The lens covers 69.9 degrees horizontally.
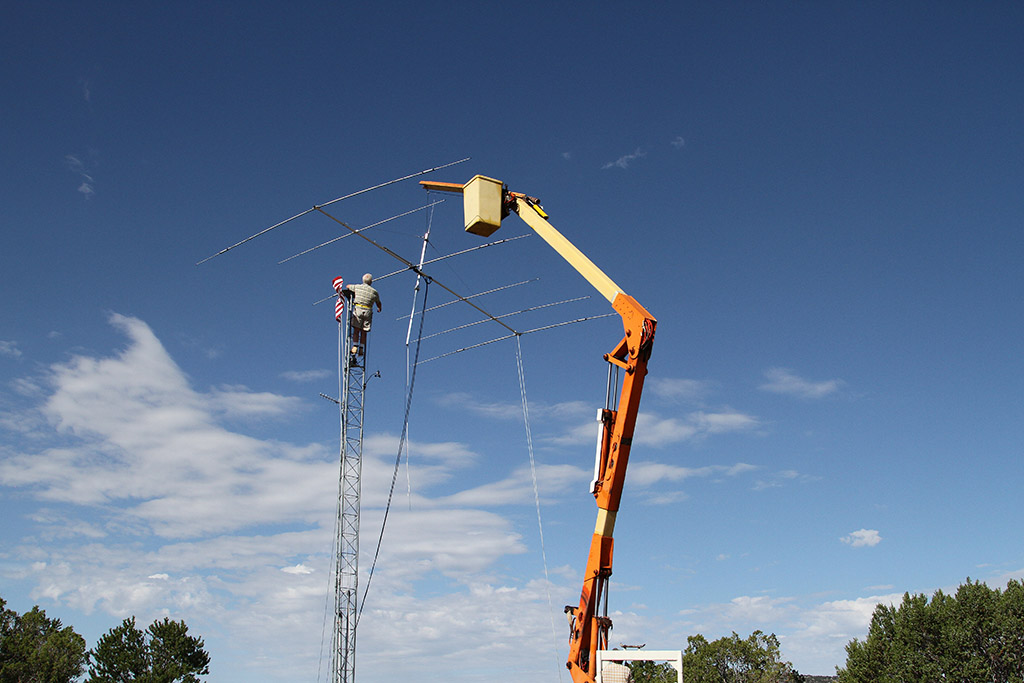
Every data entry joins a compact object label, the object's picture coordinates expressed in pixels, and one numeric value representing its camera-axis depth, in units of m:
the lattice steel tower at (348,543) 31.14
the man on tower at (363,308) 32.31
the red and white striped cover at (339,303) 32.16
